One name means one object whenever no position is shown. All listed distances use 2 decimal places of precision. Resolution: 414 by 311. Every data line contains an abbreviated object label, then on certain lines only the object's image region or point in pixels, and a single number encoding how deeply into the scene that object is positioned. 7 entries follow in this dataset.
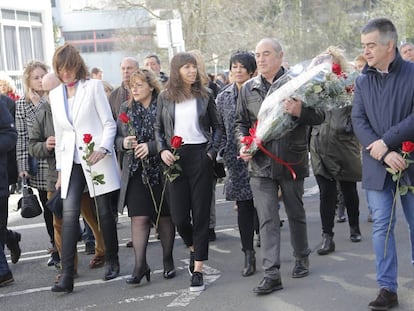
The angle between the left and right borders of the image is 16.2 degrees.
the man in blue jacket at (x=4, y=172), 13.42
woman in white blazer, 12.64
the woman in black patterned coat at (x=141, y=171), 12.96
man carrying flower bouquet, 11.73
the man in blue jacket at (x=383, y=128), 10.14
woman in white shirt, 12.42
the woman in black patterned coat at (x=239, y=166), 13.05
